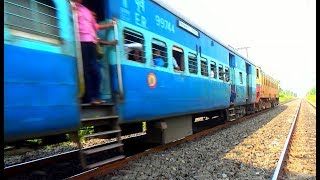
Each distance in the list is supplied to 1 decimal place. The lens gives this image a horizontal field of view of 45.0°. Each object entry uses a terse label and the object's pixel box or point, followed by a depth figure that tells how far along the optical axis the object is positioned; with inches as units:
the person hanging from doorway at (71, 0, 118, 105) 223.5
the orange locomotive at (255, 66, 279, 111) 936.9
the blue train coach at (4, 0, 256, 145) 168.2
